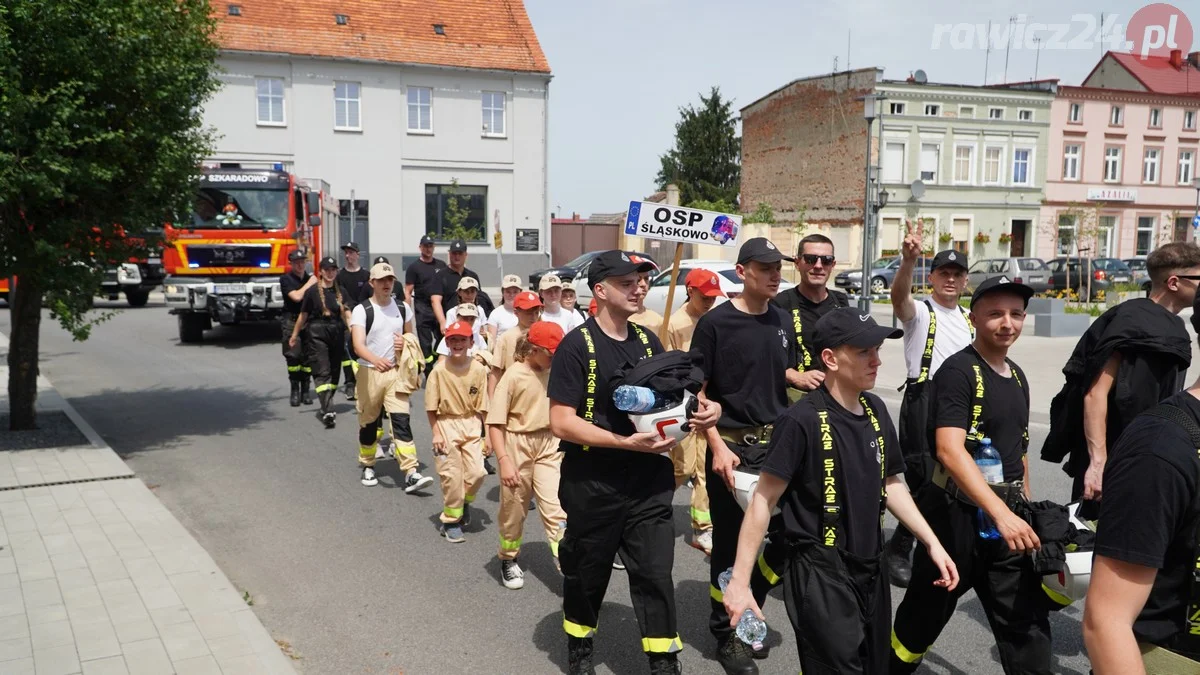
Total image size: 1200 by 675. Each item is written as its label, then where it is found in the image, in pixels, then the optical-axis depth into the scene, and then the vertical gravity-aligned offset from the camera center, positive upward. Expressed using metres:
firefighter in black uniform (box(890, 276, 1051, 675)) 3.50 -1.01
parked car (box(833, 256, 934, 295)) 34.34 -1.38
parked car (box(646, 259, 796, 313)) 20.35 -0.98
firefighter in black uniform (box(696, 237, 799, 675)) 4.54 -0.68
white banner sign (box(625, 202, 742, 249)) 6.50 +0.11
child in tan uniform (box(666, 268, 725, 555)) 6.14 -1.47
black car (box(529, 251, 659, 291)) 28.64 -1.04
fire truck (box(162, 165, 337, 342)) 17.45 -0.34
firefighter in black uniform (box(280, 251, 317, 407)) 11.60 -1.16
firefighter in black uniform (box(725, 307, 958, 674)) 3.20 -0.97
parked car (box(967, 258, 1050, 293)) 33.22 -0.92
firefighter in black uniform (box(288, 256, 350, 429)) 10.73 -1.14
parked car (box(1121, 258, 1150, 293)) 36.06 -0.87
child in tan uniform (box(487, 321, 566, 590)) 5.55 -1.28
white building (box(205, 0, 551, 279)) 34.69 +4.81
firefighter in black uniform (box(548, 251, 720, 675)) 3.98 -1.10
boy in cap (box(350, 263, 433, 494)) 7.79 -1.21
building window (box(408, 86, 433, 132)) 36.31 +5.04
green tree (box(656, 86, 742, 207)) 62.66 +6.22
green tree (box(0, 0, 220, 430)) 7.66 +0.82
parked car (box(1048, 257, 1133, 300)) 30.66 -1.04
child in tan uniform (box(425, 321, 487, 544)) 6.43 -1.35
